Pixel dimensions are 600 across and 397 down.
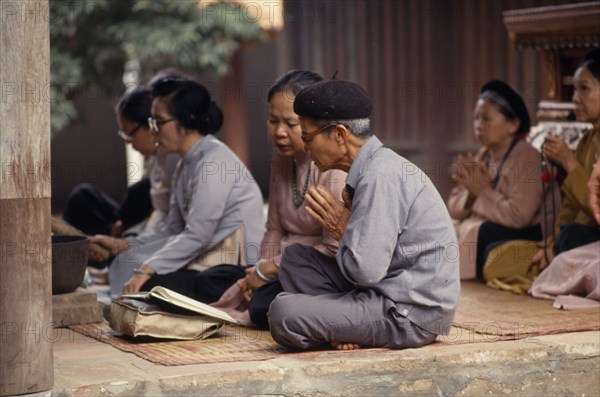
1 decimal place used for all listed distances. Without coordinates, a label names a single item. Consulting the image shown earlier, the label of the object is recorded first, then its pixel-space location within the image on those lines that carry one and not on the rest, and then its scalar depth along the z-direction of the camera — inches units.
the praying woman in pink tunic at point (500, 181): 407.3
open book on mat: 303.1
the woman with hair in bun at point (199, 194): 366.3
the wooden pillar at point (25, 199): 249.2
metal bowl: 340.3
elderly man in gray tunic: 281.2
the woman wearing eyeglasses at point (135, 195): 431.6
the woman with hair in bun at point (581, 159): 374.8
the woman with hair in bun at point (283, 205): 323.1
